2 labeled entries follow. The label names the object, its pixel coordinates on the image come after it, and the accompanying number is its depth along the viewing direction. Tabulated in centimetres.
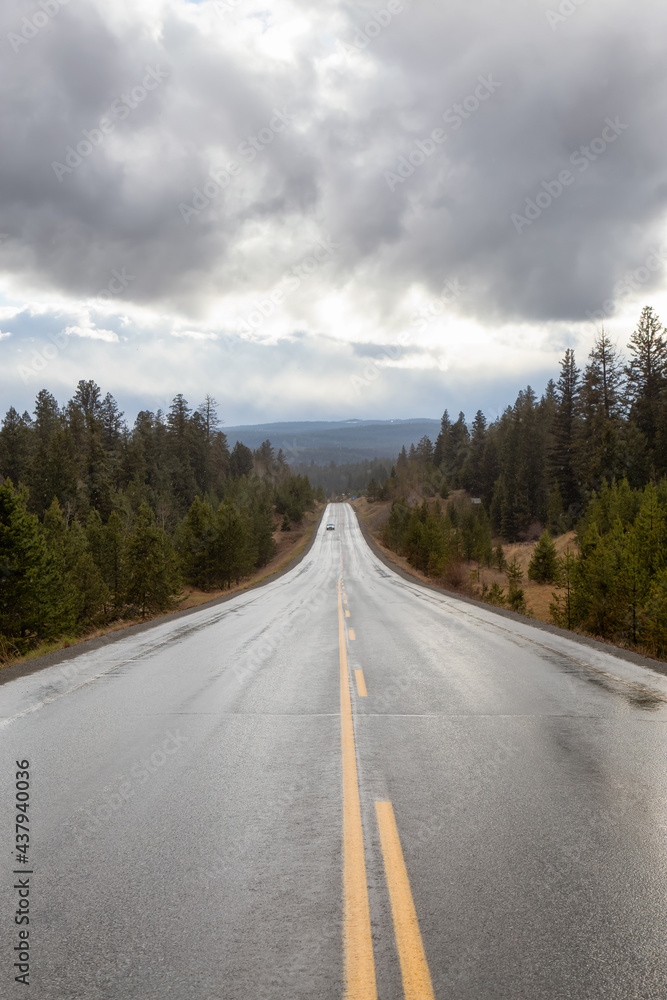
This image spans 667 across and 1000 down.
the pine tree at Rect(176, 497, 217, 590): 3944
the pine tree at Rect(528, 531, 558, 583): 4325
